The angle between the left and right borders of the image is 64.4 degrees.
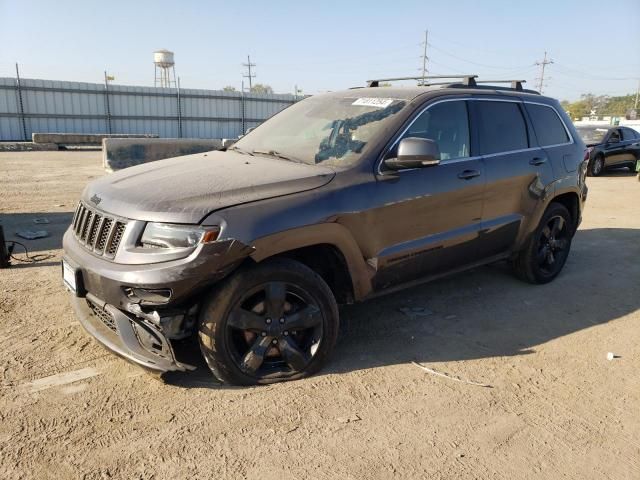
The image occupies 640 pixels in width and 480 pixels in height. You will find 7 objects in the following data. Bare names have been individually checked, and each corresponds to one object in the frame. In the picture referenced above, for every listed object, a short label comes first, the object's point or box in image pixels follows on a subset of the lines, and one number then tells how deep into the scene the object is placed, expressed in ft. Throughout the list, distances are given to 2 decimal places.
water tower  152.66
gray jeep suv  9.37
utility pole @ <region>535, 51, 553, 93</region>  232.32
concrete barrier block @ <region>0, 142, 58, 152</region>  64.59
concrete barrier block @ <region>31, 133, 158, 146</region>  69.41
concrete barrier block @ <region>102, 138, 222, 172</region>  41.42
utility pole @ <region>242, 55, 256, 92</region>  230.48
